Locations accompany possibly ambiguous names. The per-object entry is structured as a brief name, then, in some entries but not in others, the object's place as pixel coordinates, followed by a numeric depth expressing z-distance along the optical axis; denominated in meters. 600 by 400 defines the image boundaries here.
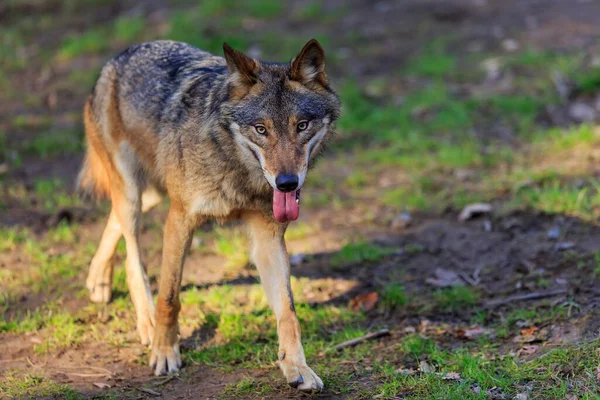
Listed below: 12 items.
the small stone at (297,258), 13.03
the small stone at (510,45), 20.73
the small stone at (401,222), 13.95
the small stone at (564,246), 12.09
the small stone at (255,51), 21.02
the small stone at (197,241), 13.66
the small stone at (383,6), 23.70
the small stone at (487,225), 13.30
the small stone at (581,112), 17.17
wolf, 9.05
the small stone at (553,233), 12.53
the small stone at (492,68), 19.58
